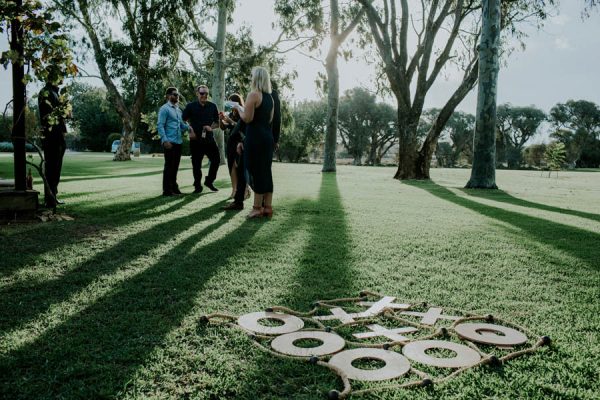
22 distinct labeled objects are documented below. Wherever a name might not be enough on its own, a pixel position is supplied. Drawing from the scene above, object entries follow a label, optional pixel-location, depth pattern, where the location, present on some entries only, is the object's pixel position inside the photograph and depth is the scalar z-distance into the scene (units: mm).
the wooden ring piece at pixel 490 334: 2605
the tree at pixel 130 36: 20688
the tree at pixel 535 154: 72500
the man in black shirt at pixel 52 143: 7012
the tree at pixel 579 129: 77750
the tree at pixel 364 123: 68562
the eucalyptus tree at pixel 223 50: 23094
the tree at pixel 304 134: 60531
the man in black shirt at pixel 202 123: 9625
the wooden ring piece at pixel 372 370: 2226
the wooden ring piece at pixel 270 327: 2752
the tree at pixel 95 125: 59594
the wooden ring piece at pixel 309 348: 2475
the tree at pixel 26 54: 5223
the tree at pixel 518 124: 90688
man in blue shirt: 9180
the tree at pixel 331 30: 22658
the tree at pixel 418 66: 18312
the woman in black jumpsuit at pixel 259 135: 6531
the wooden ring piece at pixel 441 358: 2355
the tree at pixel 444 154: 81750
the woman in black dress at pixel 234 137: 8016
